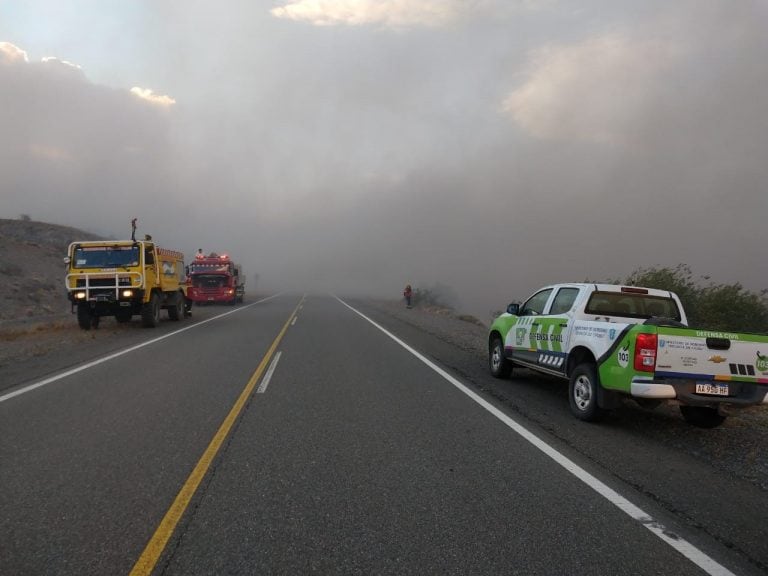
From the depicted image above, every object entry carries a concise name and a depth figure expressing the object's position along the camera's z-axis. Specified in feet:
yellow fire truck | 52.29
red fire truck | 105.91
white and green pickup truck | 18.29
